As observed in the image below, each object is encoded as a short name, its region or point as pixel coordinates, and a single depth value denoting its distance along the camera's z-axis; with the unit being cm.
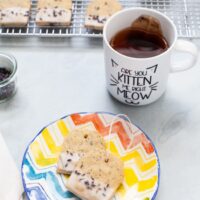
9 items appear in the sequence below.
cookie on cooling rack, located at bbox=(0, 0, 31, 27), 80
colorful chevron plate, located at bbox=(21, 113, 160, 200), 62
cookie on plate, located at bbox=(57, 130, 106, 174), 63
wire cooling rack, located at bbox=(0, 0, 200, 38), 80
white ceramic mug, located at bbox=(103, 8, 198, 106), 65
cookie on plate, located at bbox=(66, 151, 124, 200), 60
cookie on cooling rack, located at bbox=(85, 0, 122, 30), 80
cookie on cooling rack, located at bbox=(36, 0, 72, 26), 80
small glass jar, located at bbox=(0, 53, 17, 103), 71
